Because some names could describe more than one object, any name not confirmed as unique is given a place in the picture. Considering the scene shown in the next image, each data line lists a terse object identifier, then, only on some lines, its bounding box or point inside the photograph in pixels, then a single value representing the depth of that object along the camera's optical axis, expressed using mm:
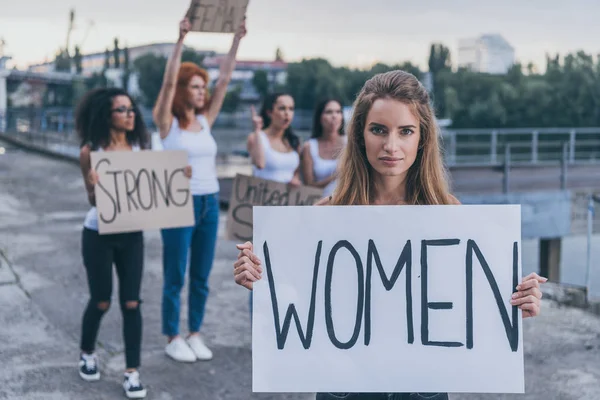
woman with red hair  4754
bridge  17125
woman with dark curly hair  4320
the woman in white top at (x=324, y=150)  5031
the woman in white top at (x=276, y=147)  5051
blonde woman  2316
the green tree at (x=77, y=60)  80562
